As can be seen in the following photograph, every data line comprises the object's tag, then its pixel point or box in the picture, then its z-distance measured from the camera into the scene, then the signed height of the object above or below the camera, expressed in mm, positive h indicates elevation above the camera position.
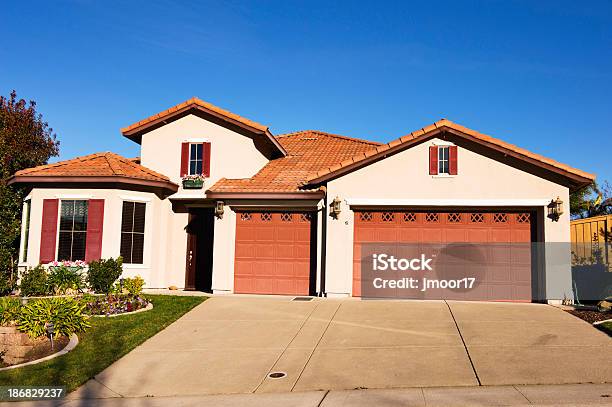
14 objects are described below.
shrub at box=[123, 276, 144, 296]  12078 -953
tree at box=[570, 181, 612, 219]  27172 +2360
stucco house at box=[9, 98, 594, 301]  12773 +1101
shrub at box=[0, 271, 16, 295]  13612 -1084
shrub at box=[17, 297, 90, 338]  8804 -1265
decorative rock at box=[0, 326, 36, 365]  8648 -1675
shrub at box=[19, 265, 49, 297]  12992 -1003
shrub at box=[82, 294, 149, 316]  11188 -1309
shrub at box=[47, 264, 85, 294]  13312 -941
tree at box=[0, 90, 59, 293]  14441 +3072
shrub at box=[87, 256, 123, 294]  13445 -823
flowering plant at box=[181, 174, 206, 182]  15266 +1966
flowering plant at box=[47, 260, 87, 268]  13805 -544
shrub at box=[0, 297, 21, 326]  9031 -1248
